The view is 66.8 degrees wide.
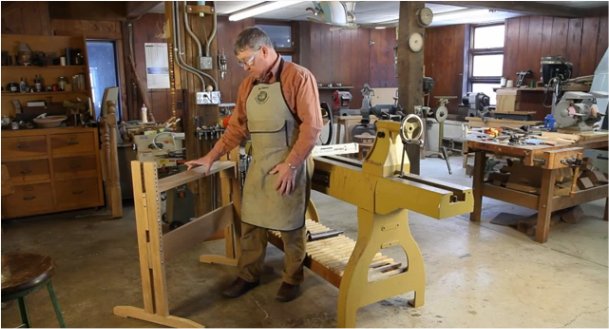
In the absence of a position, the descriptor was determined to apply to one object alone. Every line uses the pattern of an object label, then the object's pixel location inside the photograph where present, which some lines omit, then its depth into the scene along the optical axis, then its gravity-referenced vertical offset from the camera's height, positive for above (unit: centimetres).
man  232 -32
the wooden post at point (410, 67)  494 +17
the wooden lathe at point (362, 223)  208 -69
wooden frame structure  219 -79
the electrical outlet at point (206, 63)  357 +16
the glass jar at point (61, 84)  453 +0
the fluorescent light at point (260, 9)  616 +106
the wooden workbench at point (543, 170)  338 -68
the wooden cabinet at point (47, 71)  434 +13
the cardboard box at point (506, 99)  712 -26
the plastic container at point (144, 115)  541 -37
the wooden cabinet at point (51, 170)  403 -76
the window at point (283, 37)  853 +85
